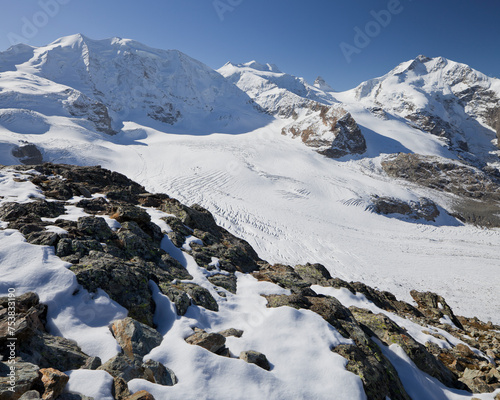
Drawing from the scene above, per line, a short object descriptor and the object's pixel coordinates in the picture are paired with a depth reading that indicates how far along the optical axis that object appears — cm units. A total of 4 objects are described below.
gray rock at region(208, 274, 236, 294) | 736
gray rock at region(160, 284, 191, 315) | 550
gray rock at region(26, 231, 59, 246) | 586
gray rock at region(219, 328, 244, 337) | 517
